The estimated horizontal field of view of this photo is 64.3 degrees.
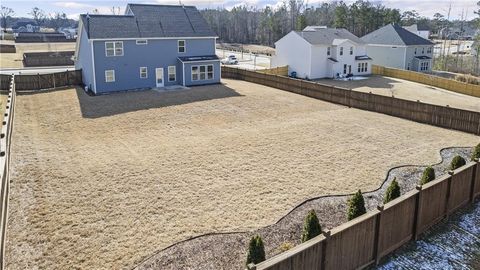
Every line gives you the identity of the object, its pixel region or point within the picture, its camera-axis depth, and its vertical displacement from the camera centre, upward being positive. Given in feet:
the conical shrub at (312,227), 29.04 -13.28
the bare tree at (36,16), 557.74 +46.88
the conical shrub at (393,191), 35.65 -13.03
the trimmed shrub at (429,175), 39.50 -12.70
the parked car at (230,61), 192.44 -6.15
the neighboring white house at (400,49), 169.78 +0.12
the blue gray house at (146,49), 102.06 -0.25
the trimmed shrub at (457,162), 44.19 -12.72
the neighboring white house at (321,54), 144.15 -1.90
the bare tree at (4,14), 473.84 +42.50
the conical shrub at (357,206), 32.60 -13.17
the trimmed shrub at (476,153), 47.70 -12.66
